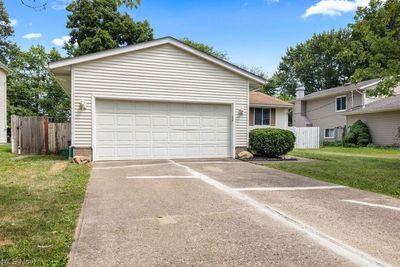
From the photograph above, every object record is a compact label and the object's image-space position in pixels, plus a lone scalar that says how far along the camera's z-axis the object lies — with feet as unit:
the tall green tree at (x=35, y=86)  106.45
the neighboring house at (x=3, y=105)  80.96
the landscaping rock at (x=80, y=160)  36.44
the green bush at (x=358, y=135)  78.23
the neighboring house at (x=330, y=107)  87.40
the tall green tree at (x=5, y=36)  117.70
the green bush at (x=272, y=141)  42.98
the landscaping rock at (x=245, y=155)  42.98
